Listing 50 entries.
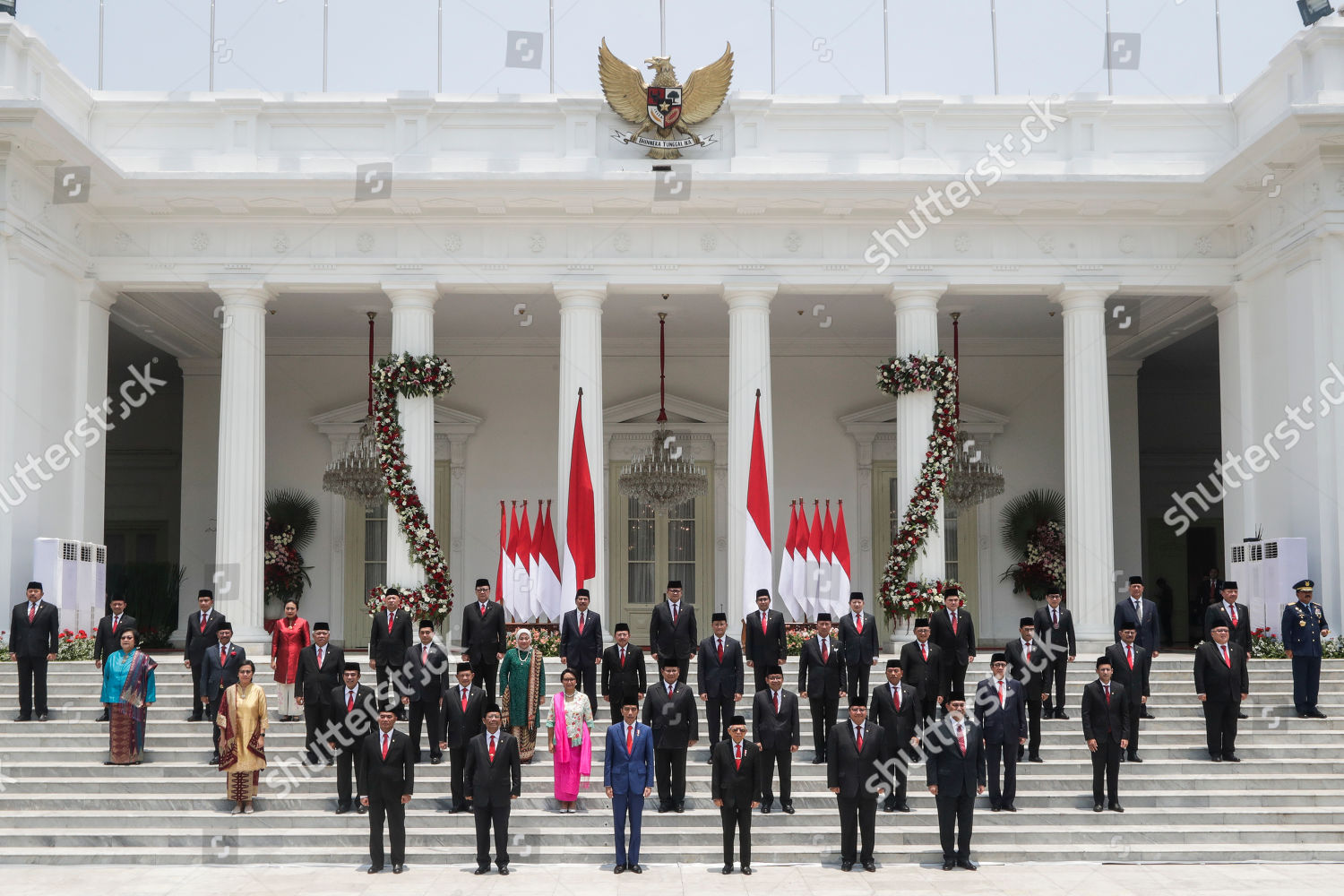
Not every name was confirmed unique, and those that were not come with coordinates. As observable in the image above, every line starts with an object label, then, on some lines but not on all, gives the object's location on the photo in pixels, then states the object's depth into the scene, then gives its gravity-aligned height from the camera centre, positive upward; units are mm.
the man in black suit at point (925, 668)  12914 -1159
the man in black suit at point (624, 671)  13023 -1170
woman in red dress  13664 -921
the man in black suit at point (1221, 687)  12961 -1344
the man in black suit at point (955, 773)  10789 -1799
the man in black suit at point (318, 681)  12562 -1200
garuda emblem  17328 +5796
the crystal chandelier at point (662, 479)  19688 +1019
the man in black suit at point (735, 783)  10758 -1862
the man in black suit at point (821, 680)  12961 -1260
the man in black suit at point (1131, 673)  12914 -1208
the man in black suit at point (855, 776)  10742 -1808
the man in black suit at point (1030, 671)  12906 -1185
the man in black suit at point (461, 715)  11727 -1424
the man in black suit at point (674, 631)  13531 -815
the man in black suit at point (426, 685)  12898 -1271
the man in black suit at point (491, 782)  10758 -1841
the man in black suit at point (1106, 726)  11953 -1577
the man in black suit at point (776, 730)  11648 -1577
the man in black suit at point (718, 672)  12938 -1176
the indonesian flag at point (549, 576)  16656 -321
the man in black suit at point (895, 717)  11625 -1454
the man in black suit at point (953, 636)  13609 -886
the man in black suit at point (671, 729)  11789 -1565
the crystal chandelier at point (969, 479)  19875 +1020
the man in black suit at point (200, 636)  13773 -858
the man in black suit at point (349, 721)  11578 -1460
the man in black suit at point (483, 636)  13781 -877
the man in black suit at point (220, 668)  13141 -1122
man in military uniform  13727 -1004
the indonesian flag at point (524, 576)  16688 -318
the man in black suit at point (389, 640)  13688 -896
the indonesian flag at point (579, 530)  16688 +255
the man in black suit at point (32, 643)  13552 -904
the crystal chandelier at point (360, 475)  19641 +1110
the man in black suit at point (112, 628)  13656 -763
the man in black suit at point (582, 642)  13695 -929
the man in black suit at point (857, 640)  13414 -905
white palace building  15844 +3977
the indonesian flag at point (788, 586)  16984 -462
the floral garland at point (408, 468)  16906 +1049
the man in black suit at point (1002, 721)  11738 -1503
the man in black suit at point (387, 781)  10742 -1832
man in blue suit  11008 -1814
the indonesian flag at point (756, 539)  16656 +122
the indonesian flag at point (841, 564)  17062 -199
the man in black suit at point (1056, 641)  13820 -951
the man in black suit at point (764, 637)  13719 -892
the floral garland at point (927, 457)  17000 +1159
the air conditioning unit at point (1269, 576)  15742 -345
